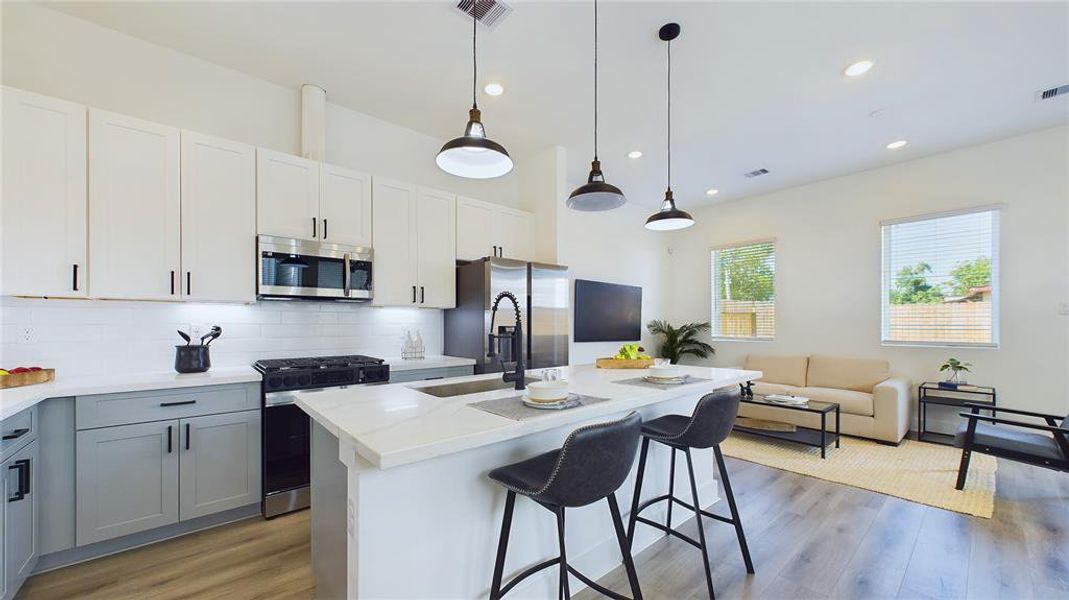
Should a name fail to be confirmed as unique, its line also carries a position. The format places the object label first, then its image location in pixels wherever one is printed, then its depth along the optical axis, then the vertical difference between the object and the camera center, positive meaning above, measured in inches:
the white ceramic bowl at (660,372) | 94.0 -16.3
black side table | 165.8 -39.0
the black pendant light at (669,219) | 125.6 +24.5
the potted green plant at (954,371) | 171.5 -29.1
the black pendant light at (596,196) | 103.8 +26.3
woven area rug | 120.6 -56.7
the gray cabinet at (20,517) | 71.9 -39.8
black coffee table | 154.8 -52.9
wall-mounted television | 222.8 -7.0
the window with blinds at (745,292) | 237.6 +5.2
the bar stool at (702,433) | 78.0 -26.0
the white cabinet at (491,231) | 160.4 +27.5
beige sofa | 168.4 -40.7
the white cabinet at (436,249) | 149.2 +18.1
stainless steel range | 106.9 -35.2
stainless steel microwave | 117.3 +8.3
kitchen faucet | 81.4 -9.9
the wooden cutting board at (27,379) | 83.7 -17.1
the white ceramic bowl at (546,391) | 68.2 -14.9
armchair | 109.1 -39.3
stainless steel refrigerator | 147.2 -4.0
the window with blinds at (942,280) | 173.2 +9.3
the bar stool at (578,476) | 55.2 -25.4
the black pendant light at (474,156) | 80.0 +29.5
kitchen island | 53.3 -28.6
